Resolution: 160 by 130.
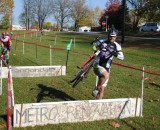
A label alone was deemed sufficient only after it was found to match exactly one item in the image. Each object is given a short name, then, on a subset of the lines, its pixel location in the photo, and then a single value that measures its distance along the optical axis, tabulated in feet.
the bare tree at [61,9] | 201.21
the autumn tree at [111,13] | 145.21
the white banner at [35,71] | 29.14
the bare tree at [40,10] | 187.98
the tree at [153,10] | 91.54
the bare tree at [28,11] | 185.88
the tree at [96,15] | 252.13
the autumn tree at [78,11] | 209.74
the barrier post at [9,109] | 13.31
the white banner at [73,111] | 15.95
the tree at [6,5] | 136.69
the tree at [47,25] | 244.39
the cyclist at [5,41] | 44.12
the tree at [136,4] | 125.45
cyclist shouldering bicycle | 19.20
